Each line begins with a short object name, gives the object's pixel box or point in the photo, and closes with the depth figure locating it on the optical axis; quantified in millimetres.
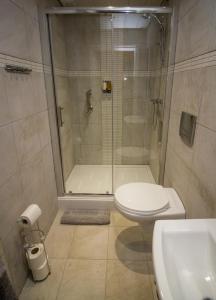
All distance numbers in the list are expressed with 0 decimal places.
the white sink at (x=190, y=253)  677
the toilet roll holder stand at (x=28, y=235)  1285
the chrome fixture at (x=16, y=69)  1079
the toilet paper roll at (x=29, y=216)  1196
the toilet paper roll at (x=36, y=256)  1258
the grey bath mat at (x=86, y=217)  1835
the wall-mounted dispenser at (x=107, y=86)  2477
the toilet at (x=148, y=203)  1268
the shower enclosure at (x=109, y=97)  2062
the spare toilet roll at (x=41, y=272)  1289
